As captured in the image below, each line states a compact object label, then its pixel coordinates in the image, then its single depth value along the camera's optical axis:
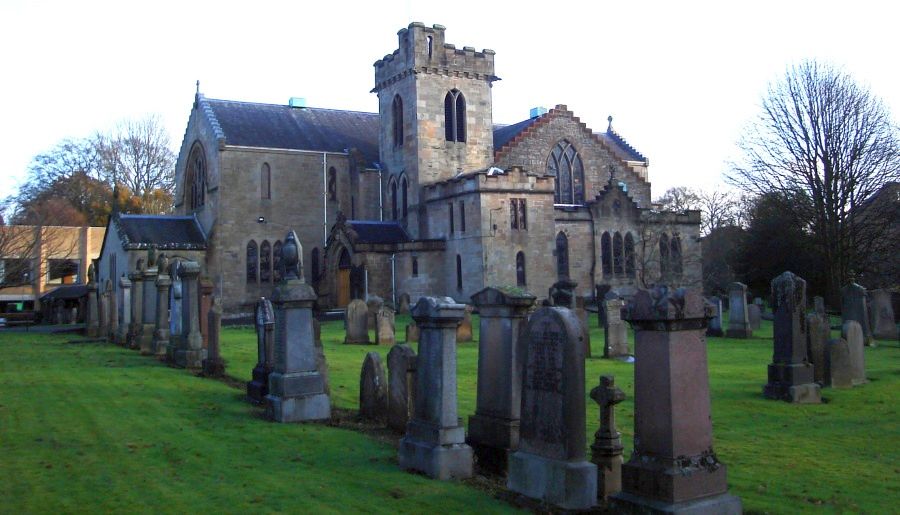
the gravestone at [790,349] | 13.75
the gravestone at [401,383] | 10.66
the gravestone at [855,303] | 21.89
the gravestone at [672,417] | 6.20
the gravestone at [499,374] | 8.67
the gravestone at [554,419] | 6.98
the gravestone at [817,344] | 14.98
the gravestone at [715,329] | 26.95
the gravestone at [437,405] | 8.49
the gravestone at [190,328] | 17.80
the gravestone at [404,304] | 37.66
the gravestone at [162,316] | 20.81
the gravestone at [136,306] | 23.72
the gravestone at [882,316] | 25.11
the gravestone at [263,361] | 13.16
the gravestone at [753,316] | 29.19
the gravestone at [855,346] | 15.23
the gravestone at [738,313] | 25.83
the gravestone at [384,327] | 24.16
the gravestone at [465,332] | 24.77
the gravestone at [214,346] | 16.31
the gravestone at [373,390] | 11.55
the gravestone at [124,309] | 26.08
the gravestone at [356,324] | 24.42
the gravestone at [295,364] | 11.73
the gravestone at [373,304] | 26.14
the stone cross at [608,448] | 7.71
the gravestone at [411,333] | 23.62
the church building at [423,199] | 40.16
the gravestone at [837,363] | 14.91
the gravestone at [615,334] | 20.00
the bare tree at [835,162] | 34.47
